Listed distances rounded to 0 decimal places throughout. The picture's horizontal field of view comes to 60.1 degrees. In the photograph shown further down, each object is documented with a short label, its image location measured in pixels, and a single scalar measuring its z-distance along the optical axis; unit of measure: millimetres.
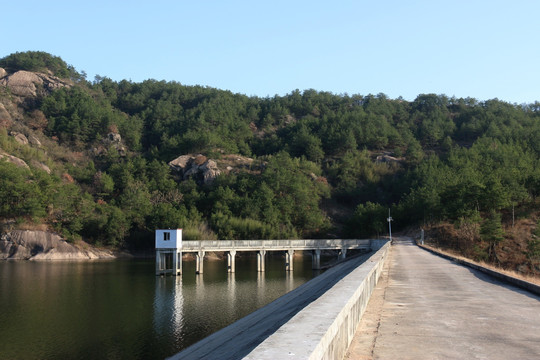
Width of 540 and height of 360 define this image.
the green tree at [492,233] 57500
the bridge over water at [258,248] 56594
